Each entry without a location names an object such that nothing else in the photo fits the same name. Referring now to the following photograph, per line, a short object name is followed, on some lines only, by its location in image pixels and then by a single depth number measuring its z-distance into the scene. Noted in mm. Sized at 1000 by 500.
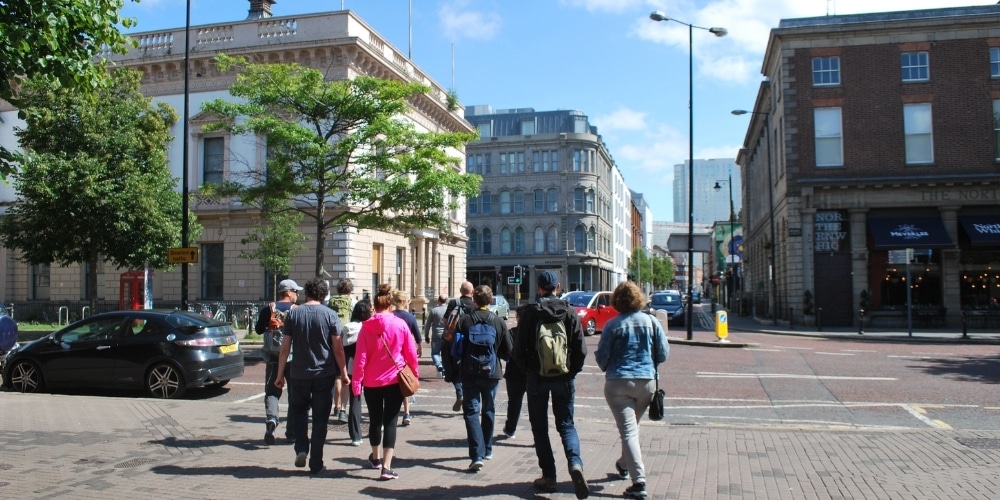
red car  26203
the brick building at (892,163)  30891
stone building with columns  31719
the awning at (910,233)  30328
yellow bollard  22750
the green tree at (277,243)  28406
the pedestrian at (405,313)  9633
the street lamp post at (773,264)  35625
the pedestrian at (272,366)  8219
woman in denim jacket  6078
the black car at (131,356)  11914
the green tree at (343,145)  20484
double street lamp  23797
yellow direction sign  19656
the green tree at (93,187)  22406
